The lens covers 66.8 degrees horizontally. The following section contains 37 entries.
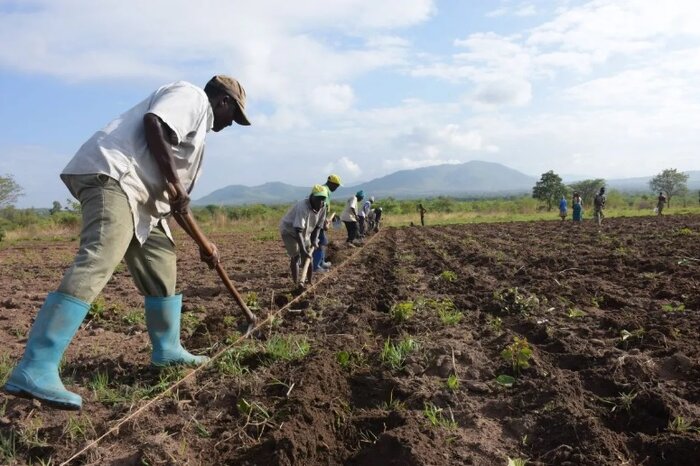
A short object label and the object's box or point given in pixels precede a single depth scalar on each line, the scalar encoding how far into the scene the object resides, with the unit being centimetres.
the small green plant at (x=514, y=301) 530
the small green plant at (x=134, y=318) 546
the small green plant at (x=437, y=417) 266
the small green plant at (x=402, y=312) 488
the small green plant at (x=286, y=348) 378
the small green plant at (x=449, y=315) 490
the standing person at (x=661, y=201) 2780
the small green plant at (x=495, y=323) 457
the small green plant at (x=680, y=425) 246
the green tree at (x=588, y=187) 6525
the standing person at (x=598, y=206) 2068
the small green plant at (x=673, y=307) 510
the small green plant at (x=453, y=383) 309
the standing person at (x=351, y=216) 1509
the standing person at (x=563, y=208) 2568
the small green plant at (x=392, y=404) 293
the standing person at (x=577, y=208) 2370
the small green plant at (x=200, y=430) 271
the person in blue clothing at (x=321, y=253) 966
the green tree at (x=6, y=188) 3131
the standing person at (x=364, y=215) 1861
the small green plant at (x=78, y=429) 268
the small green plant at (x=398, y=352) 354
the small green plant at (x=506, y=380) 321
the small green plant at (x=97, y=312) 549
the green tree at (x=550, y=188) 5610
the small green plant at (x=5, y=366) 354
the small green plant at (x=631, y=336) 403
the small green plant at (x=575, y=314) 499
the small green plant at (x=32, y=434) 262
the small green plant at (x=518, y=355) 338
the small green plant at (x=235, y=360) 356
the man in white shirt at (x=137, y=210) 264
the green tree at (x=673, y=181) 8199
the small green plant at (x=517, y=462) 225
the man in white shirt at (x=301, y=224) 735
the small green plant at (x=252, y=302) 587
